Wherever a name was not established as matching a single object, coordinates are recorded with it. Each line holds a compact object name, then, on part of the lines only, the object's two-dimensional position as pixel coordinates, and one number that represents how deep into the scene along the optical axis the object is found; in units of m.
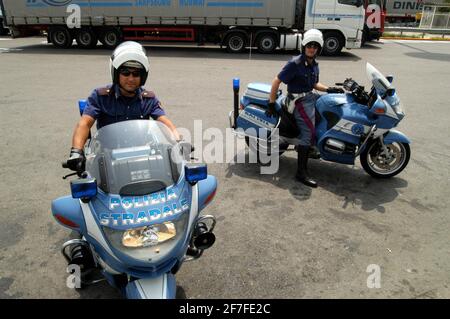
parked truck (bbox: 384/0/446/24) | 30.38
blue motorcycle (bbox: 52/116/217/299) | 1.95
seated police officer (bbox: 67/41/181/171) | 2.75
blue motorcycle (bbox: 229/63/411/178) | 4.14
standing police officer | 4.33
